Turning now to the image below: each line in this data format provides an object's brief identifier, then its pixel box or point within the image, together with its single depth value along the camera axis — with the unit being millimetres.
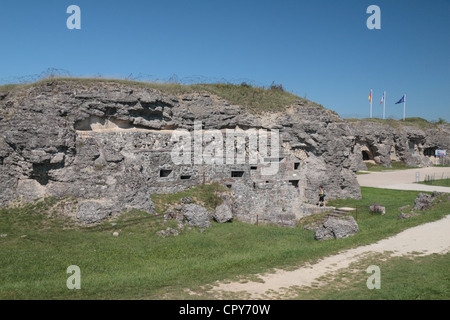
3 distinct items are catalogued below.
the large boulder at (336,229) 16109
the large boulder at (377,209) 21938
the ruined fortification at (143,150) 18250
